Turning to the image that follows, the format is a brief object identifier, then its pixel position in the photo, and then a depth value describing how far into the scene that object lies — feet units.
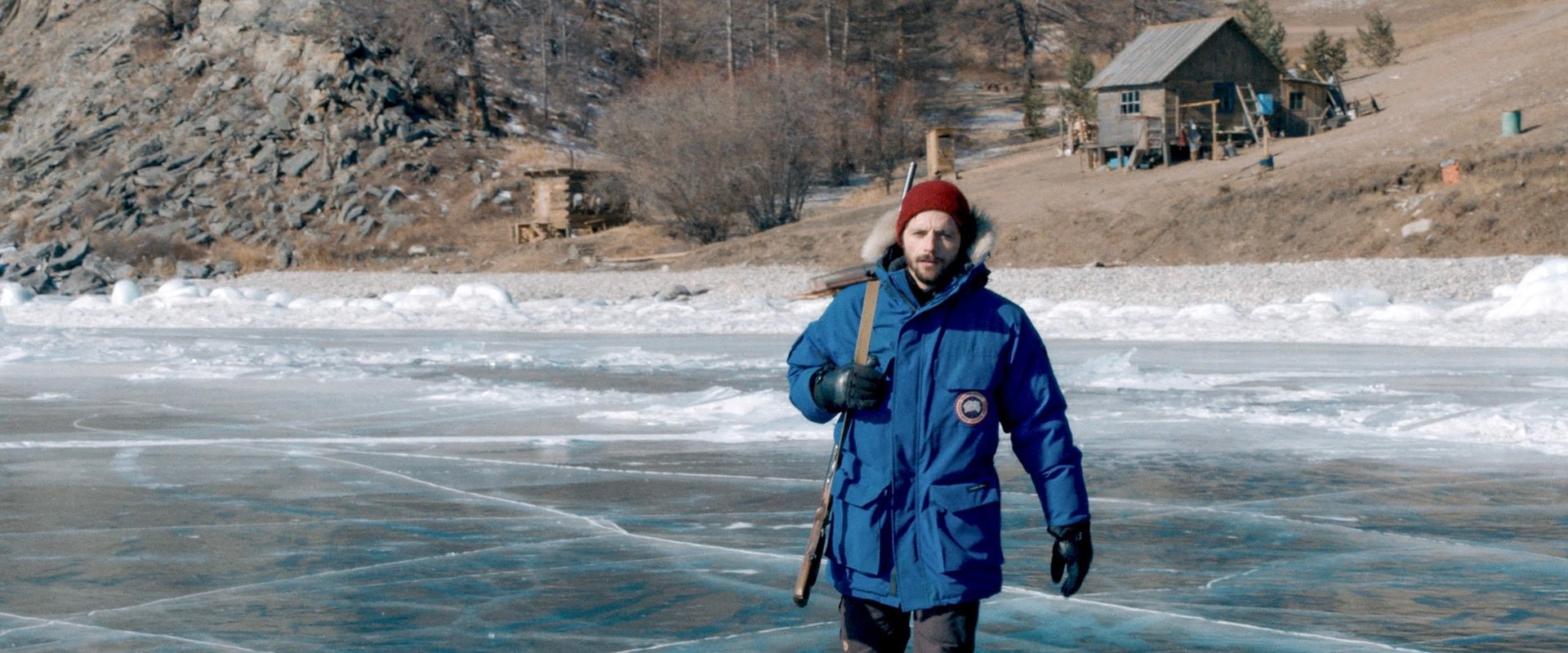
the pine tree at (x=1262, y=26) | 197.36
